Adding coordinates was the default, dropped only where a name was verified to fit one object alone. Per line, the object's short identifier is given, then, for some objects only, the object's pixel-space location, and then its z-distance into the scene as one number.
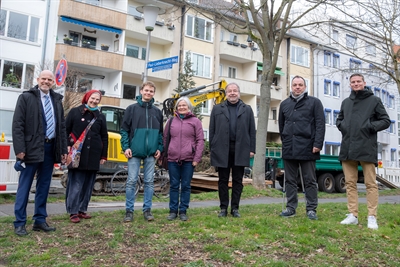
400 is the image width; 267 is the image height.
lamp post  11.68
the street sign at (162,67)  11.63
